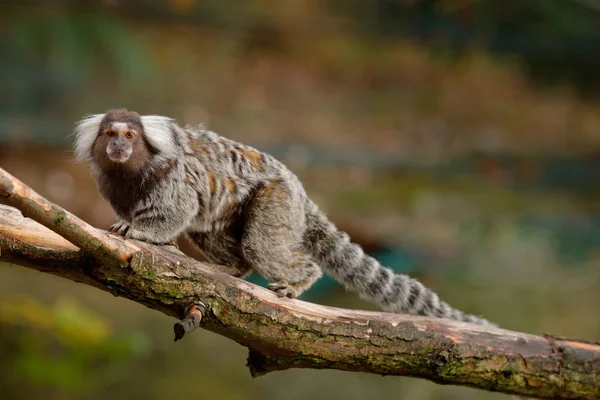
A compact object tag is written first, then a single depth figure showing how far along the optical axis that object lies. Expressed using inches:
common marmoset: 265.3
